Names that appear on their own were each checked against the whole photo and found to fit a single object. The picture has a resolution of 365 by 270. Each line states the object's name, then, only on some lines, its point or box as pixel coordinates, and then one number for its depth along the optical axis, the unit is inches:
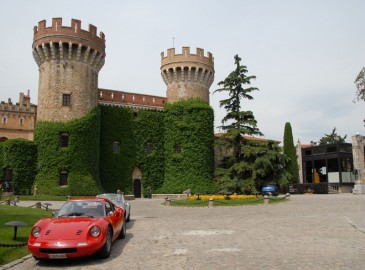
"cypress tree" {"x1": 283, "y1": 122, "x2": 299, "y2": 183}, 1884.8
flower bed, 1031.6
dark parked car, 1374.6
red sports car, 291.3
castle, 1310.3
